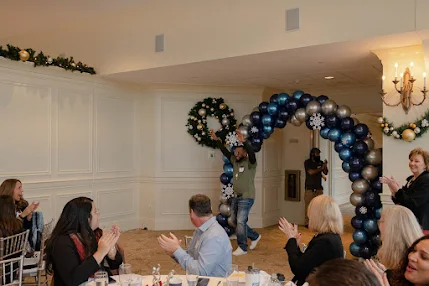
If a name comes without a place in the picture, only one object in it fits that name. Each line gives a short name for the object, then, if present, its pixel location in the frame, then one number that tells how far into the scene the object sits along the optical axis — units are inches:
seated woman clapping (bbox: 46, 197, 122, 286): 106.0
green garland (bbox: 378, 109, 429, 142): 205.2
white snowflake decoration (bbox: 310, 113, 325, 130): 251.0
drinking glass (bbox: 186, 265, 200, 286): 102.0
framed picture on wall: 359.6
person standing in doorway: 328.5
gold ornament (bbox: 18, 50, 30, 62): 238.8
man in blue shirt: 121.1
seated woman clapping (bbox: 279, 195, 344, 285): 118.0
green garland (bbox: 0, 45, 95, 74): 234.1
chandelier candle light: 209.0
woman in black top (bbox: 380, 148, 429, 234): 168.6
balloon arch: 229.6
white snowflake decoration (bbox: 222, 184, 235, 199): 289.6
